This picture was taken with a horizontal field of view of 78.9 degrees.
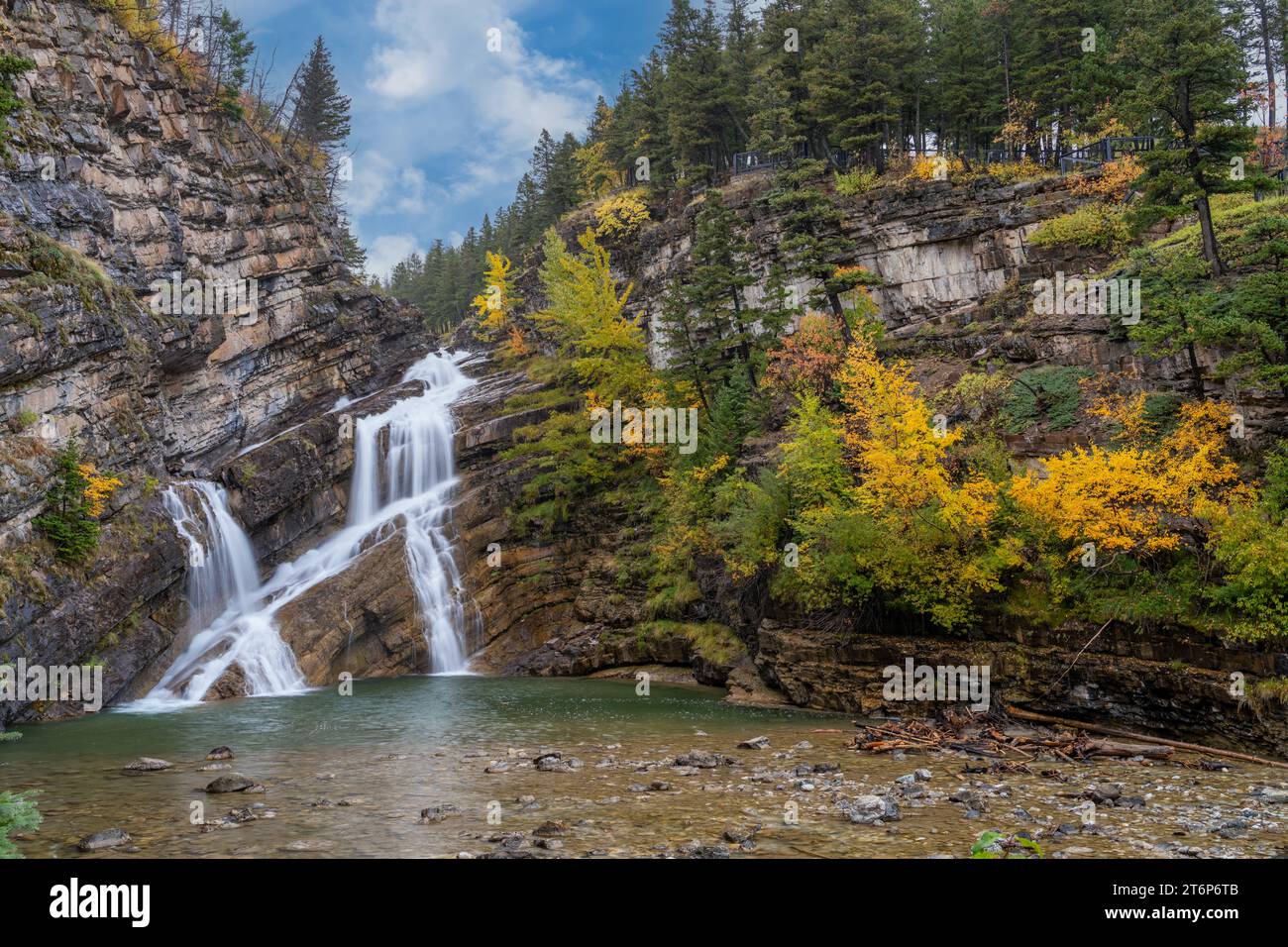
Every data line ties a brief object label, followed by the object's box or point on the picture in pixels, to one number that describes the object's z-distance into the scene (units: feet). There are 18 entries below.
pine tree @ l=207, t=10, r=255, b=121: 155.02
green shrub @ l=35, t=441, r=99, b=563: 88.28
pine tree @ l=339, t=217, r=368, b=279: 231.30
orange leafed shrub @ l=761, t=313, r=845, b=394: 101.81
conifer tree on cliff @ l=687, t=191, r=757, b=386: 111.96
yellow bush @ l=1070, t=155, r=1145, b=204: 106.11
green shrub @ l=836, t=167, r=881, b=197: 133.59
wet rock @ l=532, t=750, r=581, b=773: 51.29
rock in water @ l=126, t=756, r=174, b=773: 52.70
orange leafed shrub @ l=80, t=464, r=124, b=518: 93.64
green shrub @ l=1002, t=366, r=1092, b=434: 76.69
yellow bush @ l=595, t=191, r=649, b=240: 178.70
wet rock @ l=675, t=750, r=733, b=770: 51.06
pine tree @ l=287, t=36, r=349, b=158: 210.18
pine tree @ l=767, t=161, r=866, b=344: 107.55
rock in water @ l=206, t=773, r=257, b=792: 45.29
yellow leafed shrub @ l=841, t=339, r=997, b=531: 65.72
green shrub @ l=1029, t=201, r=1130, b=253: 98.53
